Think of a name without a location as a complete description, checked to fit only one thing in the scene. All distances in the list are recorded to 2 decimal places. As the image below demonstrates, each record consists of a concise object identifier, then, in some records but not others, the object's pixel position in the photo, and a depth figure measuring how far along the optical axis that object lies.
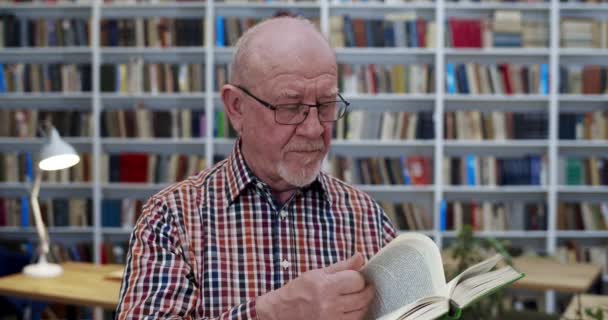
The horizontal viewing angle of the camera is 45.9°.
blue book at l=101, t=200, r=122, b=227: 5.80
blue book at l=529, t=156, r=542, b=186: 5.65
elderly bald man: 1.26
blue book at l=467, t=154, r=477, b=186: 5.66
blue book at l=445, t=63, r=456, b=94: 5.62
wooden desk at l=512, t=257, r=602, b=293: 3.45
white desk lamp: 3.28
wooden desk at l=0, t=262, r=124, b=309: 3.00
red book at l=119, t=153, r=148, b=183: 5.78
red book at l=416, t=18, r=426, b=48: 5.61
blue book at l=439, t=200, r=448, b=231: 5.63
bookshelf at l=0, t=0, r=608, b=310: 5.63
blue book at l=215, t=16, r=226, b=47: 5.68
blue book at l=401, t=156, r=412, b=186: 5.69
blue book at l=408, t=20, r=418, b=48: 5.63
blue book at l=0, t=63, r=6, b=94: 5.88
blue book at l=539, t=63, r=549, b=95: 5.61
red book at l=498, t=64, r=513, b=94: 5.65
